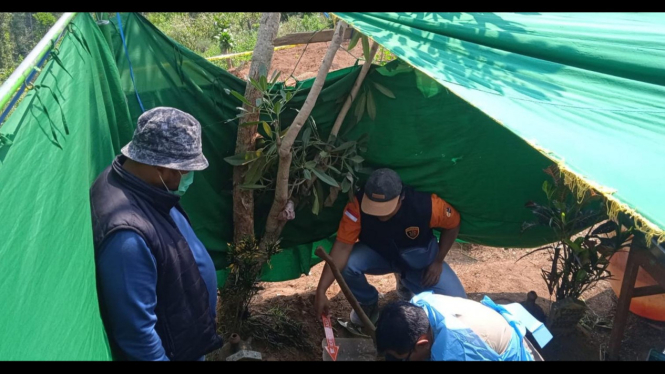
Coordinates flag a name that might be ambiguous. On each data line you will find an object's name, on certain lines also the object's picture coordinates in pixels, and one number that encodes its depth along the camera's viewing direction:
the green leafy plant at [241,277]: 2.82
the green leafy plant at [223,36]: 11.20
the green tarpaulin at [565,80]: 1.72
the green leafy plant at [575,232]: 2.96
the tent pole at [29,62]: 1.30
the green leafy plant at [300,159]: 2.69
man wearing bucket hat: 1.56
